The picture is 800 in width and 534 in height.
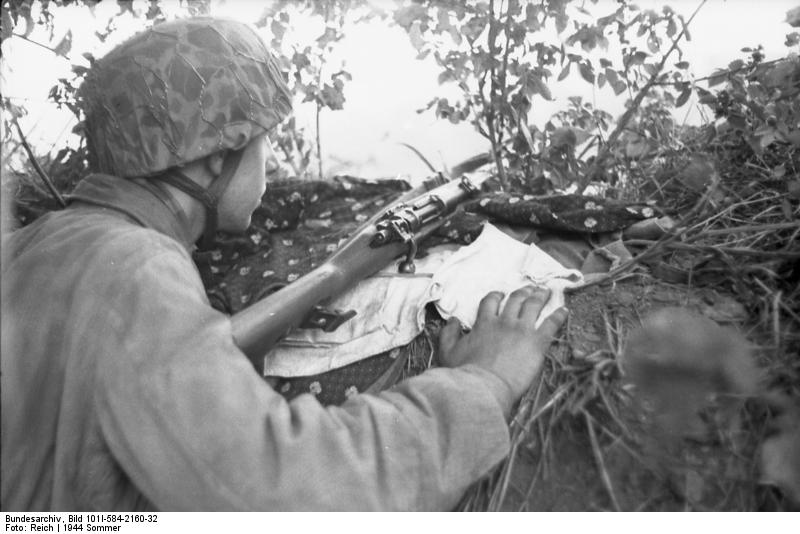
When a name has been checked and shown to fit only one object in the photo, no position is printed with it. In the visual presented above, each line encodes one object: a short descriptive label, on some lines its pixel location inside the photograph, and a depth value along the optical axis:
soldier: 1.28
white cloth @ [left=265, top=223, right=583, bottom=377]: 2.01
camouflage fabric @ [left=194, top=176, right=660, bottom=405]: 2.02
